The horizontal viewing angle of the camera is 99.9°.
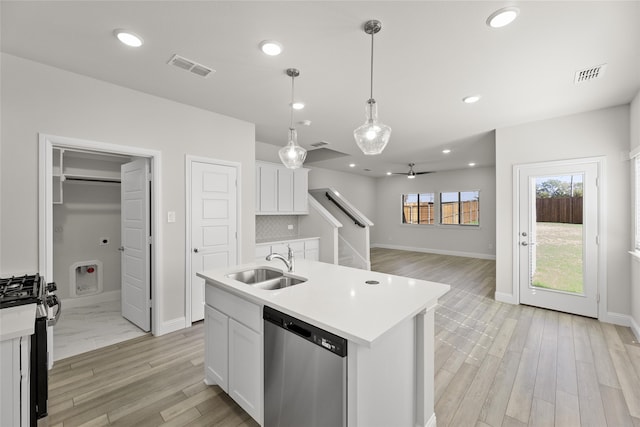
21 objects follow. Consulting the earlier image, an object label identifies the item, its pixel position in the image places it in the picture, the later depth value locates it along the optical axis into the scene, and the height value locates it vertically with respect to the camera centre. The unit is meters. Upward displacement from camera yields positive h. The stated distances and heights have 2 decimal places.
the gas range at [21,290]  1.49 -0.49
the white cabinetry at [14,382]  1.18 -0.75
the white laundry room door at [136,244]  3.17 -0.36
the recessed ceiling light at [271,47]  2.09 +1.33
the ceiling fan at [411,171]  7.44 +1.33
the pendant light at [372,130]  1.89 +0.60
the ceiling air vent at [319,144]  5.10 +1.36
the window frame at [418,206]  8.75 +0.27
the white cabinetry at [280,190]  5.05 +0.48
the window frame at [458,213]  7.99 +0.02
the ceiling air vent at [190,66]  2.34 +1.35
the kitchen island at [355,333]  1.23 -0.69
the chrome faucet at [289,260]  2.11 -0.39
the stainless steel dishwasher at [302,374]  1.25 -0.83
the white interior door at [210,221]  3.39 -0.09
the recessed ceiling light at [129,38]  1.98 +1.34
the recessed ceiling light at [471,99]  3.08 +1.34
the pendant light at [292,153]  2.46 +0.57
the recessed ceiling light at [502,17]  1.74 +1.32
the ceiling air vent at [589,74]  2.46 +1.33
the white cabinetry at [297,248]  4.61 -0.63
